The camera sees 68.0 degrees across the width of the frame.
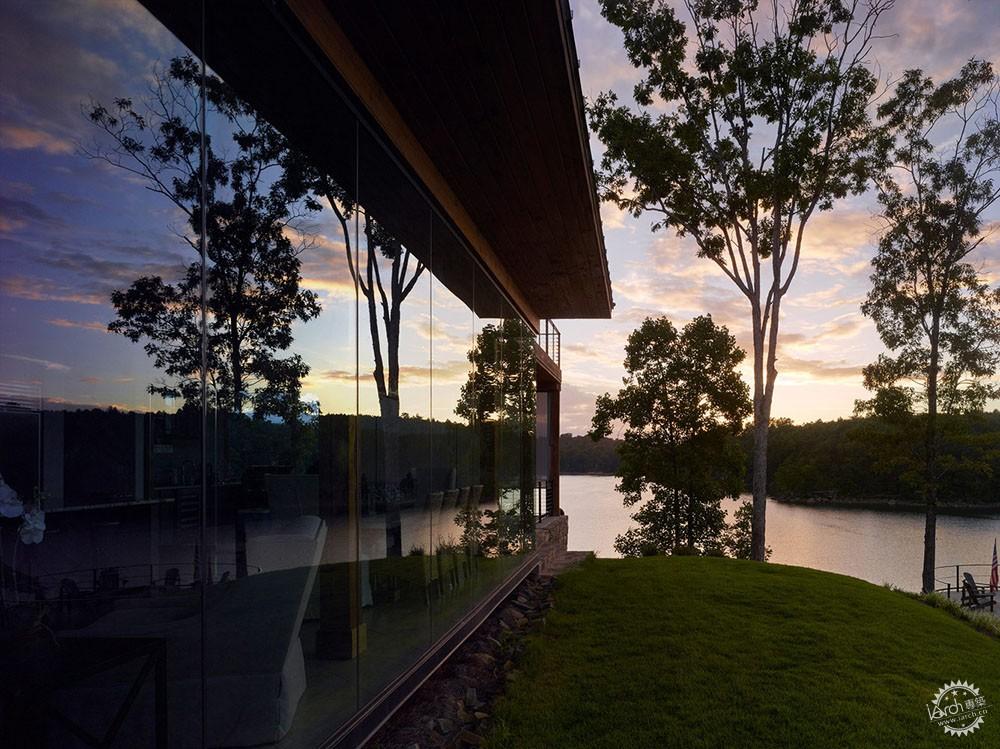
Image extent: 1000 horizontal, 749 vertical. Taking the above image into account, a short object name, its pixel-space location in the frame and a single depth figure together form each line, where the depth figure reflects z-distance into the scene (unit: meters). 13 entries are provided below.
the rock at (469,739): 3.96
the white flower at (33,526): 1.57
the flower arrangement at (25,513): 1.53
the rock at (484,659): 5.41
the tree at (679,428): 21.31
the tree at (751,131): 14.33
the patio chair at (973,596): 16.84
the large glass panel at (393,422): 3.65
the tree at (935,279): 19.14
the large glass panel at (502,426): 6.77
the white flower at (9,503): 1.53
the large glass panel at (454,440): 5.12
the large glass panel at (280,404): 2.35
